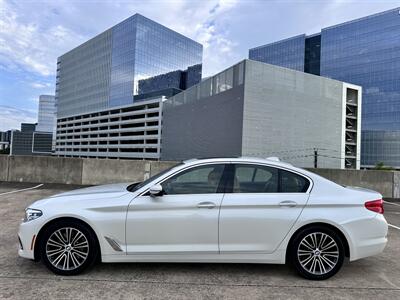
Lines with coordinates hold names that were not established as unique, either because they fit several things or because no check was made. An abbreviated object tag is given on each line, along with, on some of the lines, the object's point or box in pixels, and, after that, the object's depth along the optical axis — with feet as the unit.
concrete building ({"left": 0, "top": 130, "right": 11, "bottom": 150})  635.46
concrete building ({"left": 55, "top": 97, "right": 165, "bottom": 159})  336.29
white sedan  13.65
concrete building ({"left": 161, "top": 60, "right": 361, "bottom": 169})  172.65
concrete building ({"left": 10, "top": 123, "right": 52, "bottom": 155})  506.48
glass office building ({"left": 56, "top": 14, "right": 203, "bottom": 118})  373.61
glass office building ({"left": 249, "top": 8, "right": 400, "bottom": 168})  306.96
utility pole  179.93
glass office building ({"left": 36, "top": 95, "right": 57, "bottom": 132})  592.19
